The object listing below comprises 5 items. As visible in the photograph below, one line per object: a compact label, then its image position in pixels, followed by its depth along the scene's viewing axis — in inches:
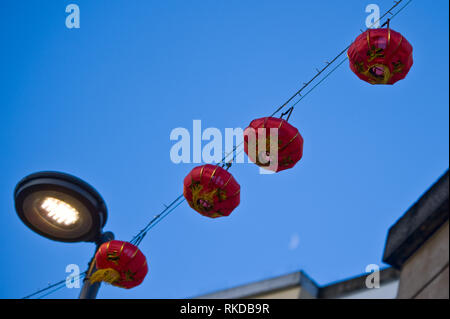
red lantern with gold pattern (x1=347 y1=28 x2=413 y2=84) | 336.5
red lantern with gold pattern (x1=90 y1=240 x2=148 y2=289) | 348.2
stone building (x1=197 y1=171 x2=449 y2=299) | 301.1
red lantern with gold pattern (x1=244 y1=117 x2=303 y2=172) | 340.8
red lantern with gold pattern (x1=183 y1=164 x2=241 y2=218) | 354.3
